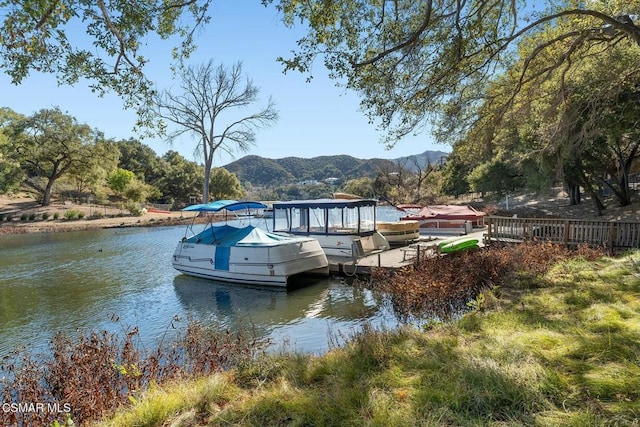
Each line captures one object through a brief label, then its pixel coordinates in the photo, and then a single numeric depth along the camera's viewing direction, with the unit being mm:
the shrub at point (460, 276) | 9539
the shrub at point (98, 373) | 4453
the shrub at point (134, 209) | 49750
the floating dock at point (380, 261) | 13875
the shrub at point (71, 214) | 42719
